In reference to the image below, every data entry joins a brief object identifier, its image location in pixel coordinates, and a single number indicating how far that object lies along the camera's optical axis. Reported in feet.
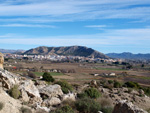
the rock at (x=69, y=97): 49.45
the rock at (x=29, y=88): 46.73
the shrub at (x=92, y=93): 59.96
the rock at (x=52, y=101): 44.93
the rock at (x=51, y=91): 52.40
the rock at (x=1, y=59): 61.07
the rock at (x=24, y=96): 42.68
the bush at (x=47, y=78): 103.78
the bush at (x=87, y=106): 41.50
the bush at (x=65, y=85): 69.79
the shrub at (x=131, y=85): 106.86
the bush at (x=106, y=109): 39.24
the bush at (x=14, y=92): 41.81
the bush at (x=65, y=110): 35.24
